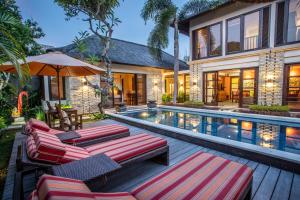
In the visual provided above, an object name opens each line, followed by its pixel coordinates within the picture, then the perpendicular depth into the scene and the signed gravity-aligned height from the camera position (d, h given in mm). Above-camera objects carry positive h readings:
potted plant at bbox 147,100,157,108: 12141 -804
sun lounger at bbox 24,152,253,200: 1253 -985
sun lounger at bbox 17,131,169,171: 2166 -932
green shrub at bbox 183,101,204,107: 11505 -793
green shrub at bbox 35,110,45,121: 7576 -966
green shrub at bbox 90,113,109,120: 8536 -1173
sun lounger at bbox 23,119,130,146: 3196 -907
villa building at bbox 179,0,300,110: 9523 +2616
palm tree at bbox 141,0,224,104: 11773 +5450
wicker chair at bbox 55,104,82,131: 5180 -871
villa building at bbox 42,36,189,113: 10156 +1081
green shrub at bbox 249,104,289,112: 8070 -816
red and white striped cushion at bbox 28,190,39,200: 1256 -774
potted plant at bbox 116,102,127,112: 9984 -835
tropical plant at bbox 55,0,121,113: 8492 +4137
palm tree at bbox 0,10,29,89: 2187 +706
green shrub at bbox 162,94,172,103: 15580 -509
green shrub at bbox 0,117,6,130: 5577 -1015
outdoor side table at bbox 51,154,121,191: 1902 -924
